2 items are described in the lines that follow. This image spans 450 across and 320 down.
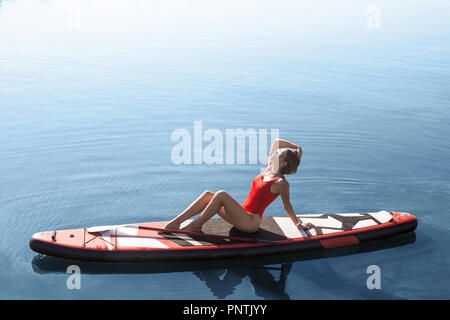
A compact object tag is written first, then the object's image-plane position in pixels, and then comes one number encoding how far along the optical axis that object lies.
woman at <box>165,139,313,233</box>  6.38
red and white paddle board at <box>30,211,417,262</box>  6.29
